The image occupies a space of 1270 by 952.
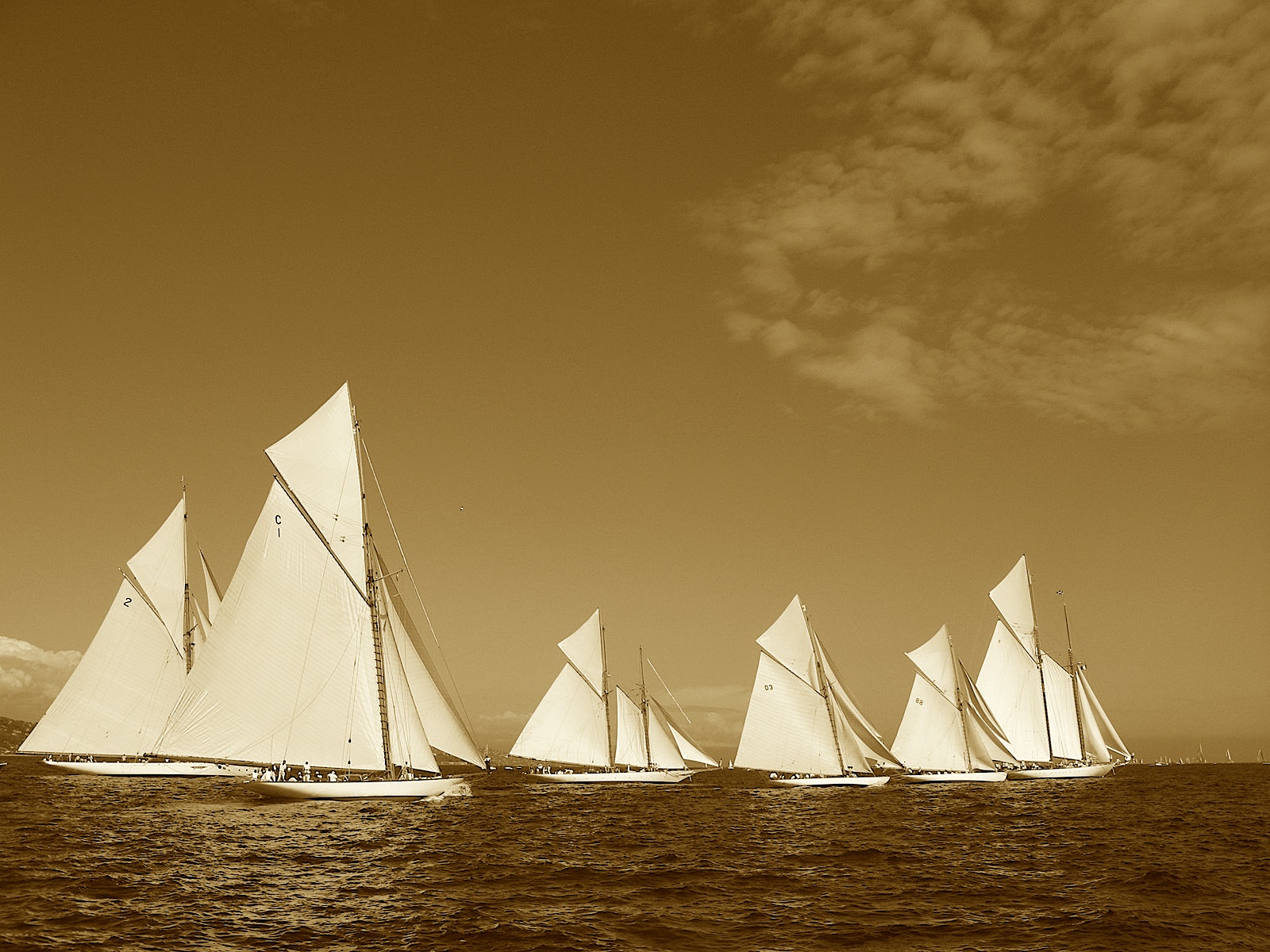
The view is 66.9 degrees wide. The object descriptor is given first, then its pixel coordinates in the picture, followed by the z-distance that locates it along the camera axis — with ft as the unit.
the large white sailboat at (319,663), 196.24
